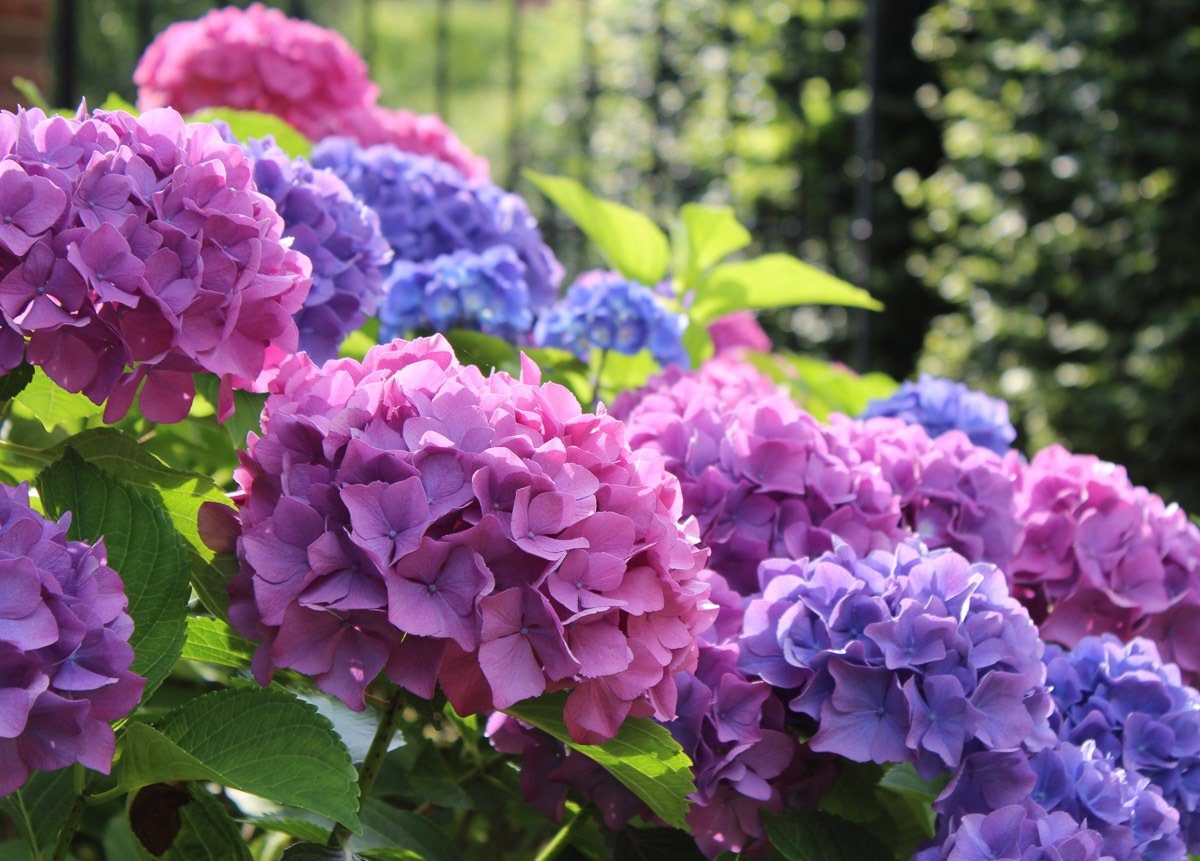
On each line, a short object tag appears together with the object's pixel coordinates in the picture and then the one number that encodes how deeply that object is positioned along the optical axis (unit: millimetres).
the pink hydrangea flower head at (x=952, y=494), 1010
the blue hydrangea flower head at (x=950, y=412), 1247
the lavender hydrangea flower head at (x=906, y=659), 797
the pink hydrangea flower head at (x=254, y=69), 1666
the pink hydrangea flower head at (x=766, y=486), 942
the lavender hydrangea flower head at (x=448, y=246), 1197
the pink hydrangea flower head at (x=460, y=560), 653
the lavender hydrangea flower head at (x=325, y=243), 916
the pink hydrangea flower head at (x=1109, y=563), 1028
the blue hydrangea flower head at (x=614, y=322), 1227
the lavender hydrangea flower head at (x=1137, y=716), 882
